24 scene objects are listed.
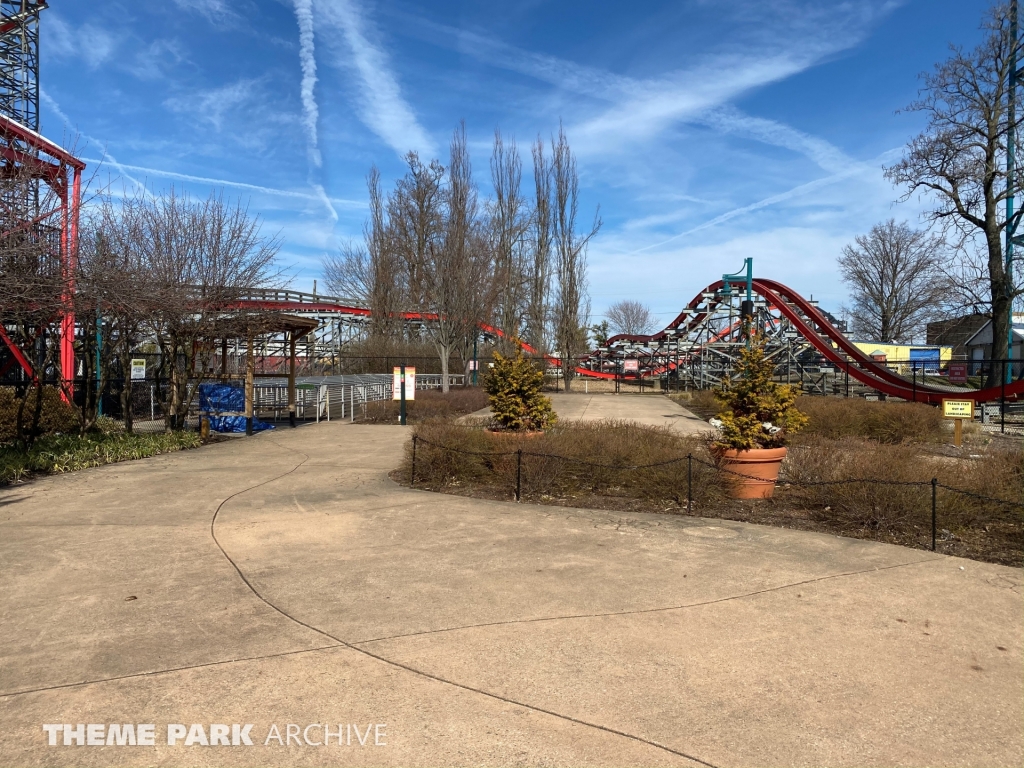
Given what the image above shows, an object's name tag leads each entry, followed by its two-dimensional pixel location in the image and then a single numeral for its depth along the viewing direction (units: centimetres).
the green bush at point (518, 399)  1055
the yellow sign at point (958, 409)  1255
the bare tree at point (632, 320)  9062
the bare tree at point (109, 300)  1041
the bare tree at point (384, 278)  3616
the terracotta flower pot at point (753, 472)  796
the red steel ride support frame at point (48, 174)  940
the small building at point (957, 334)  5097
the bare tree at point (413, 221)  3644
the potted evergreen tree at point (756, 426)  799
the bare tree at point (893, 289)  4903
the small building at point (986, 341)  4784
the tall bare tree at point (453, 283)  2589
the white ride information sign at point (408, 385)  1717
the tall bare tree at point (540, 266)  3809
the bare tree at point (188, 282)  1317
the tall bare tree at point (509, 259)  3625
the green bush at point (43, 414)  1163
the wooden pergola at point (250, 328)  1395
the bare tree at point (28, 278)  773
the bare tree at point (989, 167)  2211
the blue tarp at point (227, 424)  1664
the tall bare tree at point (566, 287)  3781
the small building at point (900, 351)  4459
